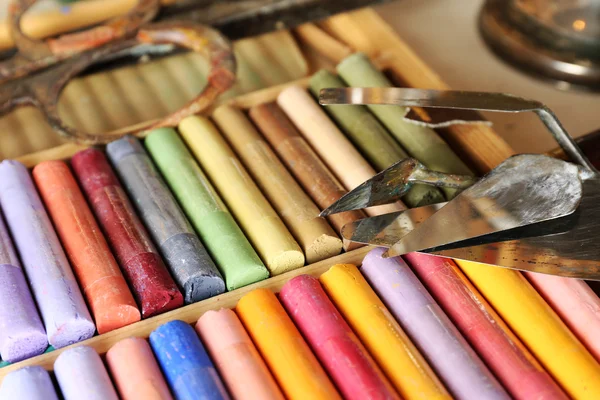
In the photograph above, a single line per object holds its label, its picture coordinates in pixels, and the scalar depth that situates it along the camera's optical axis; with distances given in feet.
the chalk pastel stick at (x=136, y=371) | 1.61
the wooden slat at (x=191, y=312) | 1.71
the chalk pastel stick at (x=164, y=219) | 1.85
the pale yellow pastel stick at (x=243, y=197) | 1.91
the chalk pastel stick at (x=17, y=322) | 1.70
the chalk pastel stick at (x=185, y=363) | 1.61
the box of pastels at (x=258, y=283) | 1.65
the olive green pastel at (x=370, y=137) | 2.06
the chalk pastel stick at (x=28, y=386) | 1.61
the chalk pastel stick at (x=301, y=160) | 2.05
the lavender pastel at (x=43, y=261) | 1.75
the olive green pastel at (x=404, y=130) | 2.16
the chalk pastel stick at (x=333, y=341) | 1.62
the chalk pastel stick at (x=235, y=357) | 1.63
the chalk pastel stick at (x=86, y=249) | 1.77
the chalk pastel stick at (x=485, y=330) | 1.62
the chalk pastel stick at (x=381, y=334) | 1.63
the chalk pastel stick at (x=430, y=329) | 1.62
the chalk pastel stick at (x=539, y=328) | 1.63
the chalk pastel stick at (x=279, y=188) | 1.95
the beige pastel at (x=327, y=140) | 2.12
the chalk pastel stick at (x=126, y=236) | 1.81
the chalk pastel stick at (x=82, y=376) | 1.62
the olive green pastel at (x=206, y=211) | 1.87
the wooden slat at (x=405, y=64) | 2.23
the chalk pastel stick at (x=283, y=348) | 1.63
